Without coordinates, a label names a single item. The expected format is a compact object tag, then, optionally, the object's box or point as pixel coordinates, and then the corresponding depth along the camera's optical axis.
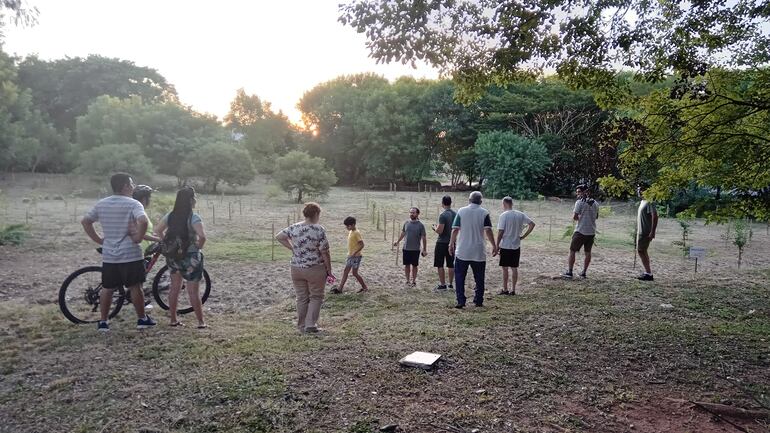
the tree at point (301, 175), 24.61
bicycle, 5.81
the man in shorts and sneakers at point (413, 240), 8.30
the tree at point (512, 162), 30.23
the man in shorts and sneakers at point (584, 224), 8.64
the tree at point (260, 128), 40.71
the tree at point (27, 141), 26.66
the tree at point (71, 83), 37.25
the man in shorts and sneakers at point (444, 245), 7.95
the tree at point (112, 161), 25.64
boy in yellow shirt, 7.73
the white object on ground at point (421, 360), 4.45
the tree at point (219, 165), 27.97
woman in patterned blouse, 5.39
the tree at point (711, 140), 5.29
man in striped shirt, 5.23
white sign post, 10.29
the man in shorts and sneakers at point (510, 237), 7.62
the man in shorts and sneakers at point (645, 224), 8.32
